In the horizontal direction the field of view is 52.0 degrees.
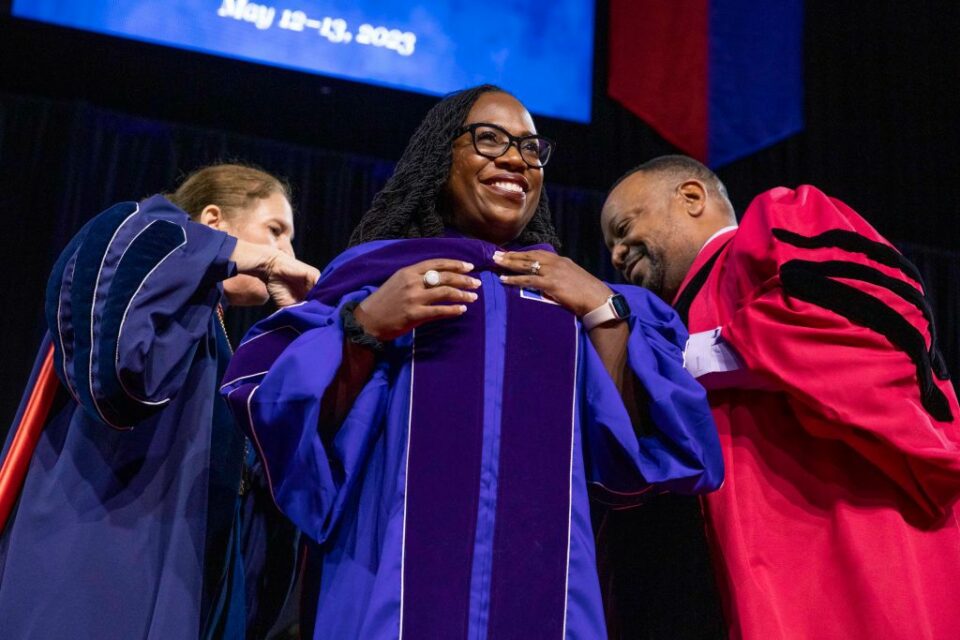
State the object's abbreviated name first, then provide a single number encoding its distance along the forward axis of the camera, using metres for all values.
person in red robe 1.93
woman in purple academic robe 1.58
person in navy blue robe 1.87
